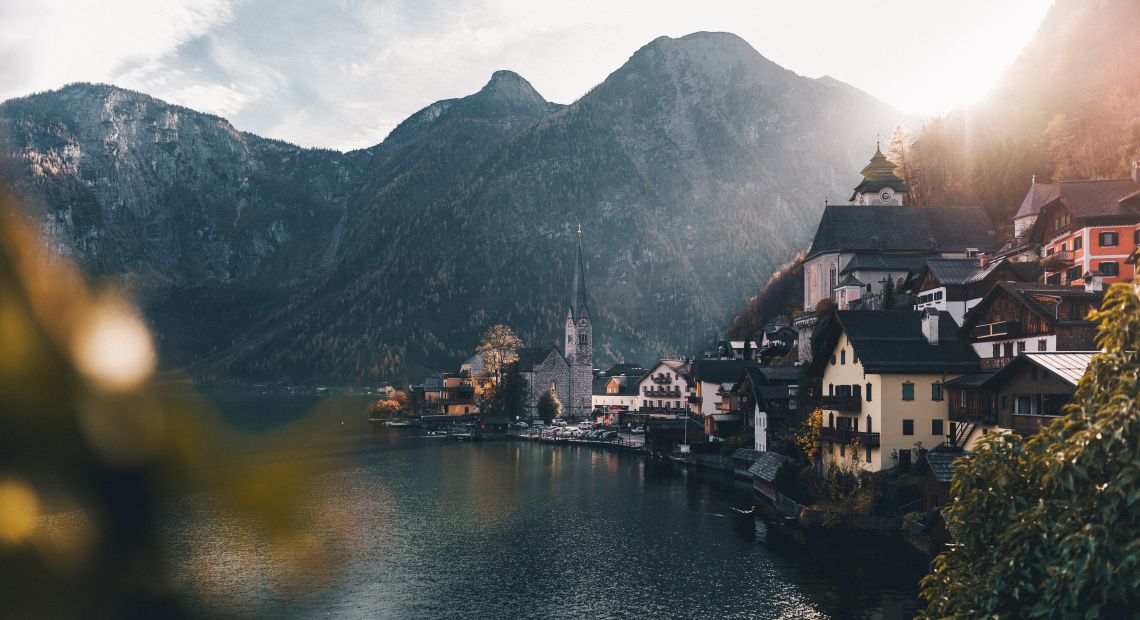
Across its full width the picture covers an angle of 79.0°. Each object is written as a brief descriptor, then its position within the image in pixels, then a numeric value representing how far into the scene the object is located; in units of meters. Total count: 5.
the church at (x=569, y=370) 175.38
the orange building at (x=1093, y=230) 64.69
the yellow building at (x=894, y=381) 57.34
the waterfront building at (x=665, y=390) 140.50
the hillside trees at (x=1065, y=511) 11.61
